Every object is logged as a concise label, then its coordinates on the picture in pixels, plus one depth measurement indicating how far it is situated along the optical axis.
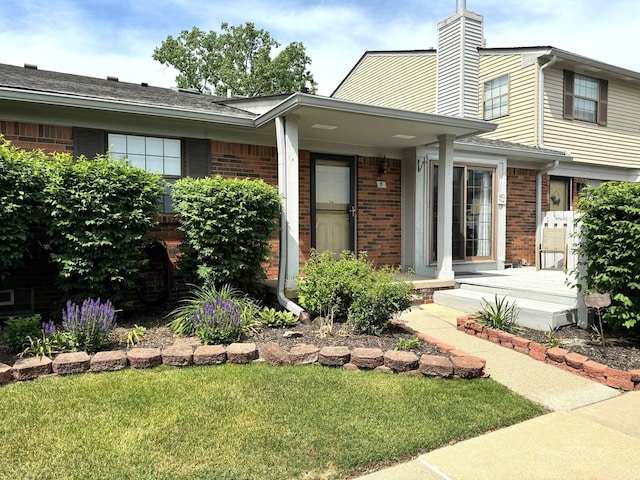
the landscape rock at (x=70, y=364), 3.61
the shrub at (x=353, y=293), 4.77
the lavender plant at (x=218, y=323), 4.38
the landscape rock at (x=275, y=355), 3.94
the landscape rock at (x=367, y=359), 3.89
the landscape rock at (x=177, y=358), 3.88
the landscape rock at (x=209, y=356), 3.90
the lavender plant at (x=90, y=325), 4.04
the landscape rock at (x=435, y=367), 3.75
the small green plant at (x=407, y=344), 4.29
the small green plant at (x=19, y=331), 4.01
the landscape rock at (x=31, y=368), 3.49
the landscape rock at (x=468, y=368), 3.76
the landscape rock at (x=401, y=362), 3.80
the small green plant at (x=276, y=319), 5.07
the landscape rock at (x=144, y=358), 3.81
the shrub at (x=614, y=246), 4.35
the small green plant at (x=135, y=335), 4.38
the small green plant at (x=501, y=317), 5.18
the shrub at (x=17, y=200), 4.35
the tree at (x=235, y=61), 28.77
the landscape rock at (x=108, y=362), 3.70
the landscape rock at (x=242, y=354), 3.96
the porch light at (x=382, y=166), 8.22
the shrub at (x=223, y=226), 5.24
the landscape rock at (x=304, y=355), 3.97
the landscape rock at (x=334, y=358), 3.95
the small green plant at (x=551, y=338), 4.54
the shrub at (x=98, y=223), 4.68
